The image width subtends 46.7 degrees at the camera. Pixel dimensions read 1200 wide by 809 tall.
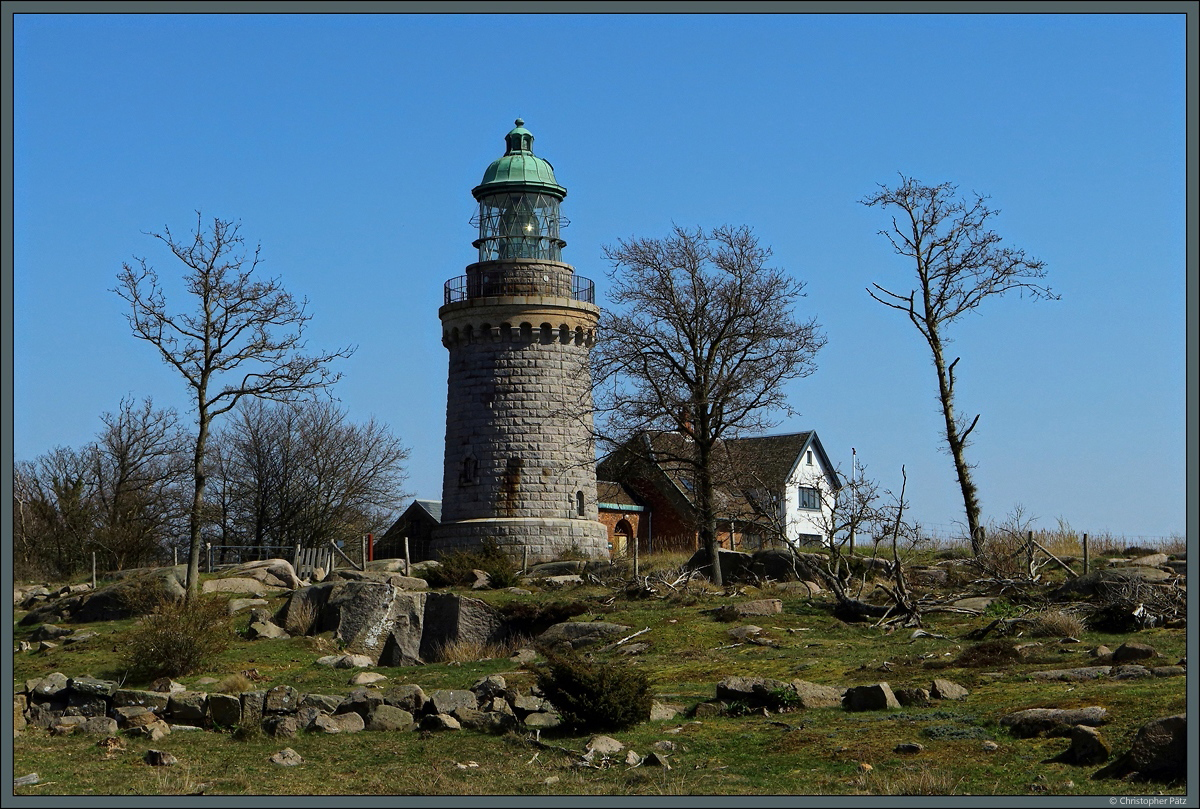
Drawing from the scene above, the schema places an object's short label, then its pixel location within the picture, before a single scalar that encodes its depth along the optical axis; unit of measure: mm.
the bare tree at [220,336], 32406
